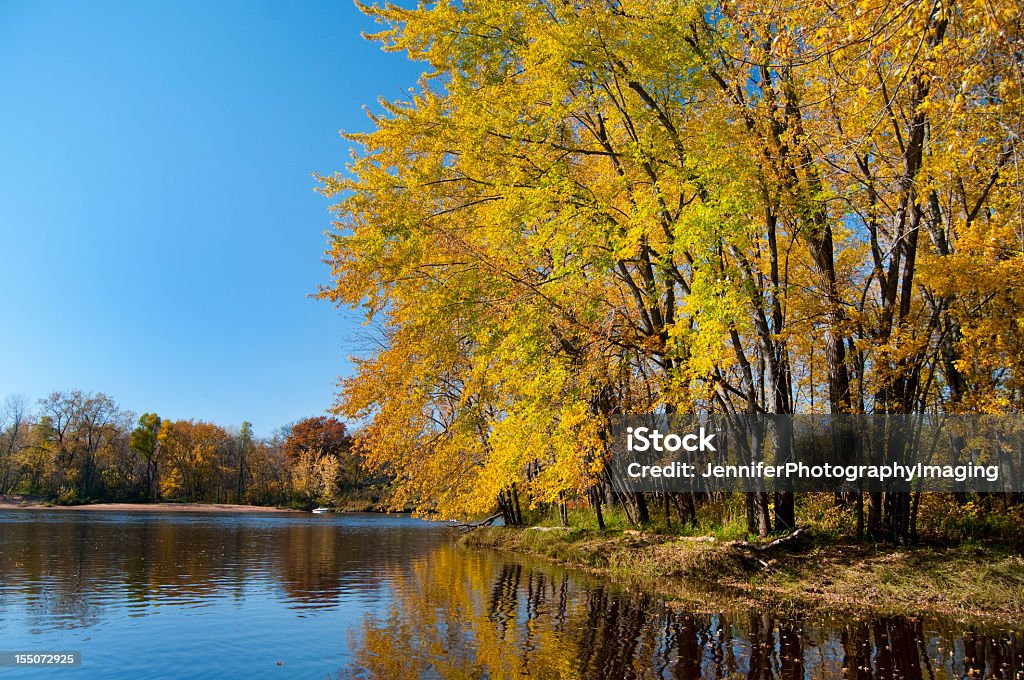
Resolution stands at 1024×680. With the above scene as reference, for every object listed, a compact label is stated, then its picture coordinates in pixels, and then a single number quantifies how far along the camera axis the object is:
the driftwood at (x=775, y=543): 13.03
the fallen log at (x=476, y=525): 30.15
